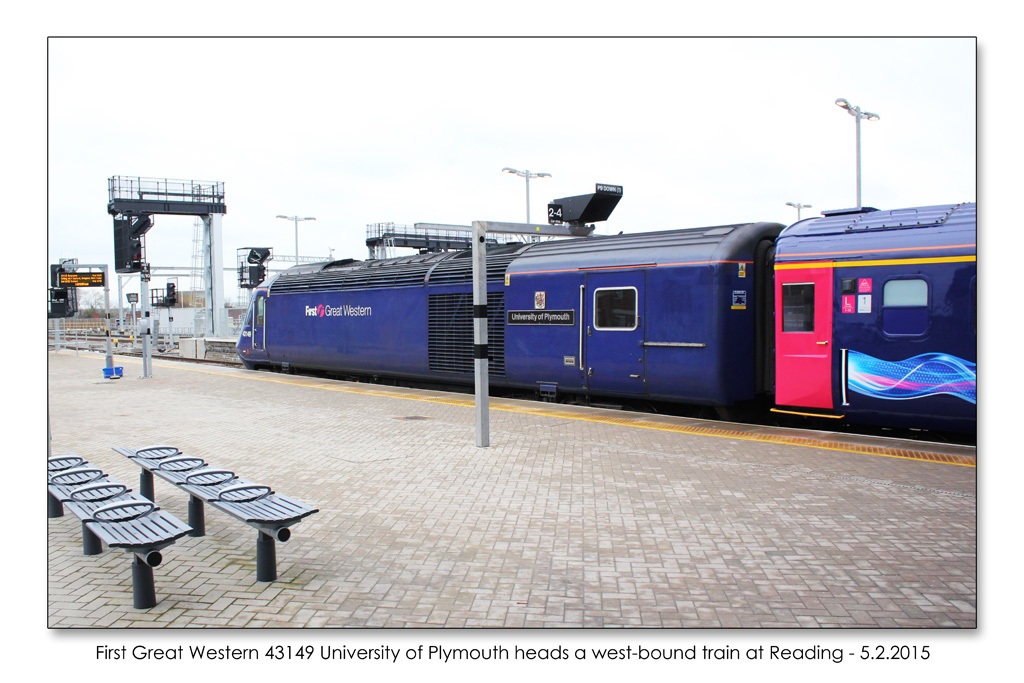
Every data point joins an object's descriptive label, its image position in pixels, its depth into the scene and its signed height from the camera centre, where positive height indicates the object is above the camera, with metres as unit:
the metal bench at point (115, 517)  4.19 -1.12
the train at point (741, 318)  8.38 +0.21
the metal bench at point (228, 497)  4.58 -1.10
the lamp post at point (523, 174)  31.27 +6.72
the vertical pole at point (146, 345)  19.36 -0.25
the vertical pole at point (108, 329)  19.57 +0.17
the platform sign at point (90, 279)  20.81 +1.55
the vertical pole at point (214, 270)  39.17 +3.42
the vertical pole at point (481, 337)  8.84 -0.03
